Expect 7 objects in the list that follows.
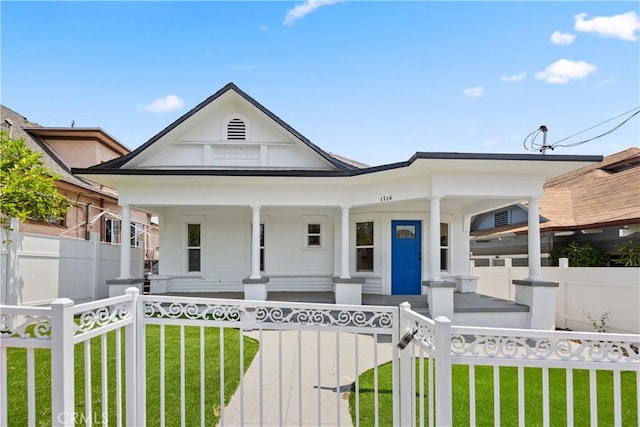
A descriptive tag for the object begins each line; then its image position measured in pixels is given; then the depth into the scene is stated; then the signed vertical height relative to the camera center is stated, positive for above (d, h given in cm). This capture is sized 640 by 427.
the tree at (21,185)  654 +88
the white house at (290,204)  756 +63
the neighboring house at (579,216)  937 +36
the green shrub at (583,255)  946 -80
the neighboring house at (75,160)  1166 +258
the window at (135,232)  1756 -19
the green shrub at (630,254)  828 -66
